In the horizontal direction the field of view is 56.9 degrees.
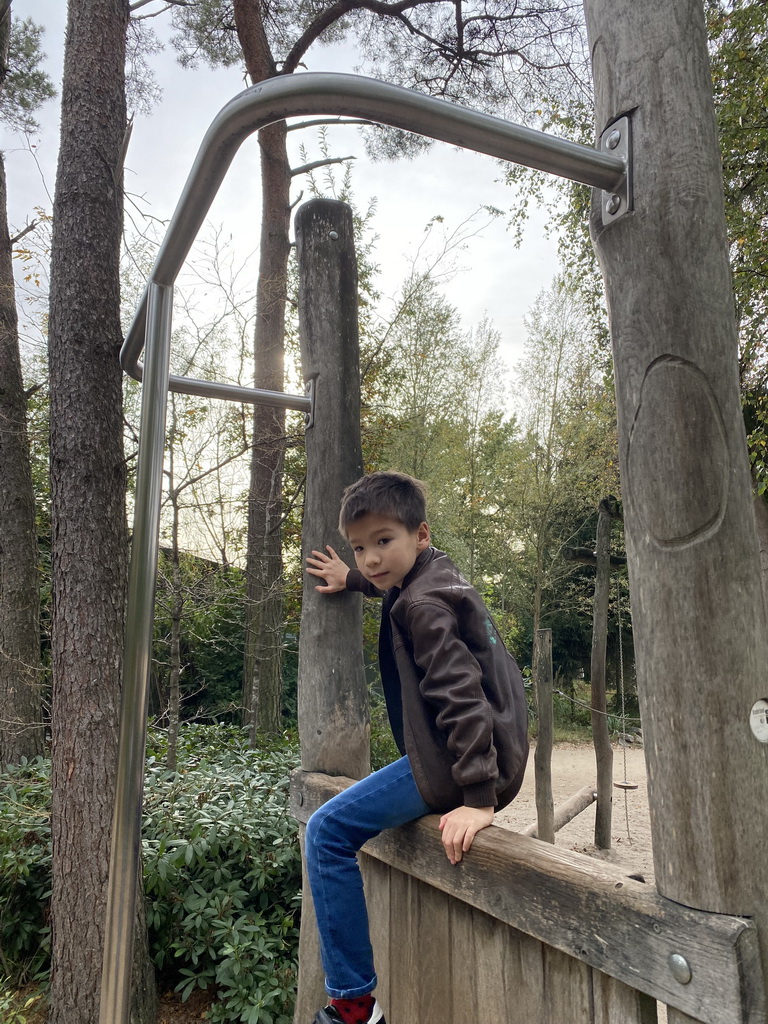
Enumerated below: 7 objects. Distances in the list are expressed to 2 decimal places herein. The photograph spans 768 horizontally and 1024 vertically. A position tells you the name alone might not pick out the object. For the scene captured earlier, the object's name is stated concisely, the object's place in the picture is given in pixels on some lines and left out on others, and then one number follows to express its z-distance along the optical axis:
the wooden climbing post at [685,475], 0.94
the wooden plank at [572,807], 6.77
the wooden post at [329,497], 1.95
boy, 1.33
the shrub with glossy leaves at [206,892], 3.06
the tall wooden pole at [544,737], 6.57
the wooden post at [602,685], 7.25
